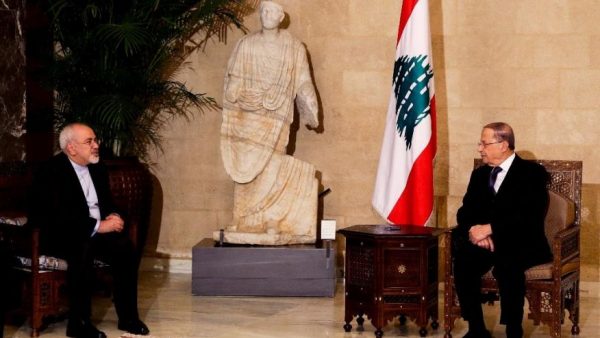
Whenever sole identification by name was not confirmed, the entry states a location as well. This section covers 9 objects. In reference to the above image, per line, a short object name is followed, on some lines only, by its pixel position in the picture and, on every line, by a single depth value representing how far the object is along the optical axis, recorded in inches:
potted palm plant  329.7
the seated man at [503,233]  254.7
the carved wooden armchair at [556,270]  257.1
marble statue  332.5
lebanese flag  316.8
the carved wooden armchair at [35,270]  265.0
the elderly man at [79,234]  265.0
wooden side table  264.2
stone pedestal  323.0
